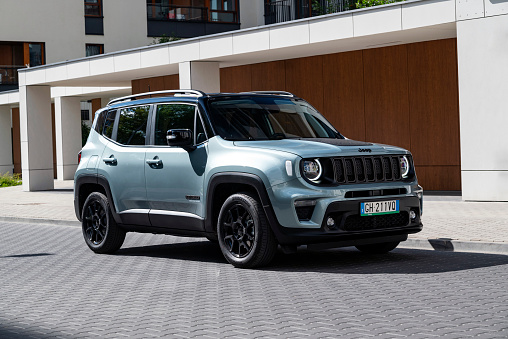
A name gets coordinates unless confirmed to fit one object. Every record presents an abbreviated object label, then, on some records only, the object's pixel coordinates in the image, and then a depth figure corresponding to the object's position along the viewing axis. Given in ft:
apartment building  54.24
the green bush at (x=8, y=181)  115.03
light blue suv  29.17
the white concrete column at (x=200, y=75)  71.41
